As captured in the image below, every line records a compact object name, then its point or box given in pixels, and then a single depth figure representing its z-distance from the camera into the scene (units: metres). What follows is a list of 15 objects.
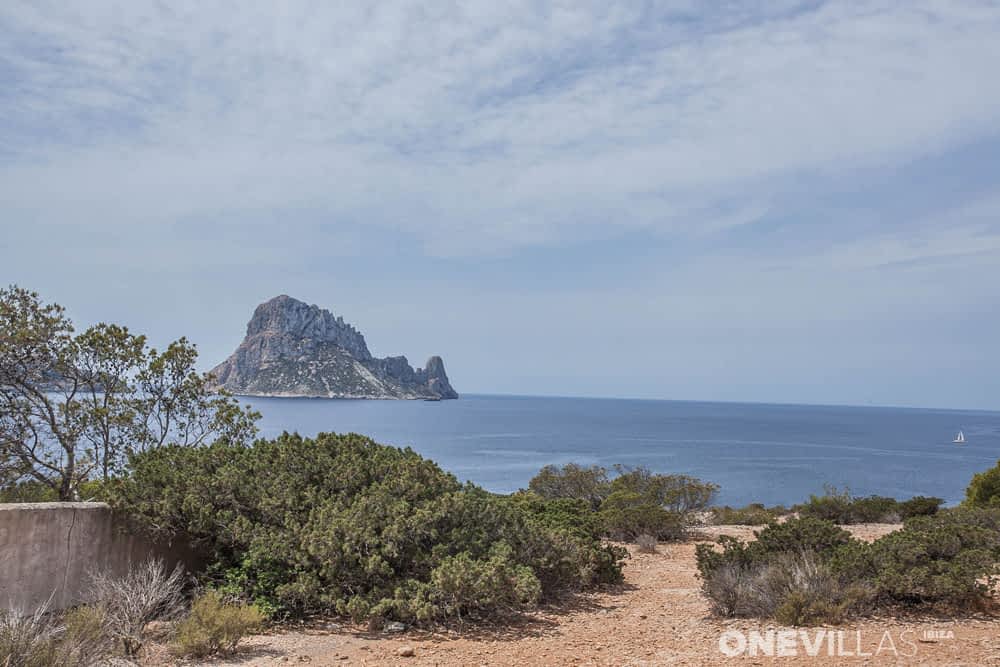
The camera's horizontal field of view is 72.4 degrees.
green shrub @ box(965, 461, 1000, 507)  19.75
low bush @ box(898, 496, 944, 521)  18.31
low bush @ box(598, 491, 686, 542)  13.77
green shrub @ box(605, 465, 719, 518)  17.92
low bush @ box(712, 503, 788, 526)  18.12
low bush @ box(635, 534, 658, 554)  13.06
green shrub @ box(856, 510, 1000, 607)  6.70
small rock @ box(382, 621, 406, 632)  7.13
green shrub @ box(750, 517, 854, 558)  7.98
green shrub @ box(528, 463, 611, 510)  20.25
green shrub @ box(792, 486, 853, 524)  18.03
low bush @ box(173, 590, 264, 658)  5.96
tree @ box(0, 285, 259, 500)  10.45
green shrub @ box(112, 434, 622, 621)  7.15
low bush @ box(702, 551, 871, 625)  6.53
